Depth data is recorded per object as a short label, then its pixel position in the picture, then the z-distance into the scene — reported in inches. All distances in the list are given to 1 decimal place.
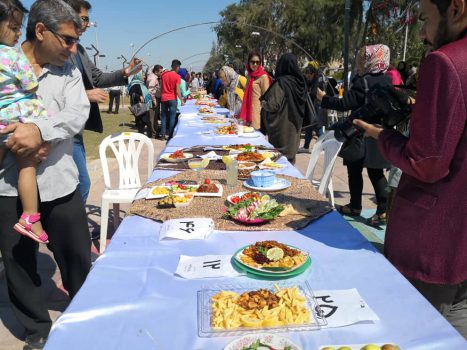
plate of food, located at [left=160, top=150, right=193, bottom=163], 128.7
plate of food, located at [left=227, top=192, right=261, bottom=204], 81.7
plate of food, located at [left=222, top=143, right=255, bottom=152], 141.3
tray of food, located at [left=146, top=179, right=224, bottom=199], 90.2
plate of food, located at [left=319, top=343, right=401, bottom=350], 38.3
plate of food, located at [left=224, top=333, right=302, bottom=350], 38.9
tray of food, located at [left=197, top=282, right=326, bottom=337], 43.4
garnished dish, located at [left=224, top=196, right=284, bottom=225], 74.4
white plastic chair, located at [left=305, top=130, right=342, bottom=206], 142.4
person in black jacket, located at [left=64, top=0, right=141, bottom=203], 118.1
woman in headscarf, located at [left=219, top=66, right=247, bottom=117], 284.1
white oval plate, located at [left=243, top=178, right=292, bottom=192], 95.8
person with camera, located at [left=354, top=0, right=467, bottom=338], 47.9
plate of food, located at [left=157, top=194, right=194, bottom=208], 83.3
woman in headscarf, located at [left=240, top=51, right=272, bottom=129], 234.5
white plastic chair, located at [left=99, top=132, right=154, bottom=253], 149.4
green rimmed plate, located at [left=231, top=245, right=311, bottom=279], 54.1
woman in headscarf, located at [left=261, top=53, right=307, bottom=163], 191.5
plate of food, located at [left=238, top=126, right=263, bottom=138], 177.8
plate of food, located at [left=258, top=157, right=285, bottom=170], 120.4
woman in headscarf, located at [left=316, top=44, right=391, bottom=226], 145.7
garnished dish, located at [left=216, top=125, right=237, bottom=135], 186.9
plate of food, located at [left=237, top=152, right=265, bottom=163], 127.0
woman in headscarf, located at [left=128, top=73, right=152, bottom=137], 401.7
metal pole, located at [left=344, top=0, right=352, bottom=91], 251.4
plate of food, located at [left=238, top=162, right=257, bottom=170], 117.9
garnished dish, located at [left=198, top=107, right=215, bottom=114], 287.0
